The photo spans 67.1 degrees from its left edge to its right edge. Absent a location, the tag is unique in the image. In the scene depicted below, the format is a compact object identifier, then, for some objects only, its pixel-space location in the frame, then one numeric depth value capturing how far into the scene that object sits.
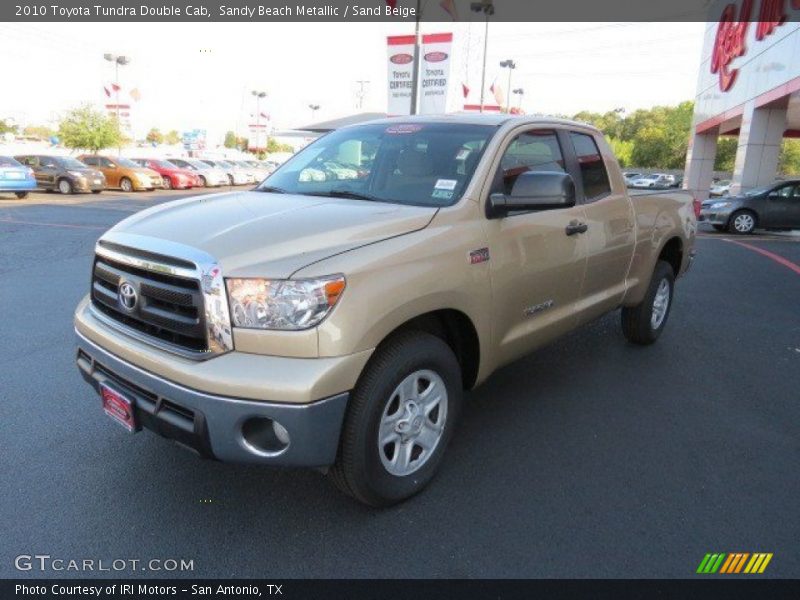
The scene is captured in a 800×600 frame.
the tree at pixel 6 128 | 75.81
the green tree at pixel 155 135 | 113.11
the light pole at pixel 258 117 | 62.75
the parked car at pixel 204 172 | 34.34
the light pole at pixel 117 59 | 46.28
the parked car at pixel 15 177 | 19.33
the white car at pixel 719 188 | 36.91
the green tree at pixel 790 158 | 73.62
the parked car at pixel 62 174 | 23.44
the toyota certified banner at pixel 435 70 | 16.91
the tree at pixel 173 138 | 118.36
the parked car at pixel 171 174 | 31.27
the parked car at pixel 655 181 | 47.14
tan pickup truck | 2.42
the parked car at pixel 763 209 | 15.67
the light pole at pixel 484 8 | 25.73
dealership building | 16.73
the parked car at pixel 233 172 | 37.84
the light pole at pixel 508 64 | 44.41
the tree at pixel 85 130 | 39.94
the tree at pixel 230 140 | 124.11
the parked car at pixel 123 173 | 27.05
